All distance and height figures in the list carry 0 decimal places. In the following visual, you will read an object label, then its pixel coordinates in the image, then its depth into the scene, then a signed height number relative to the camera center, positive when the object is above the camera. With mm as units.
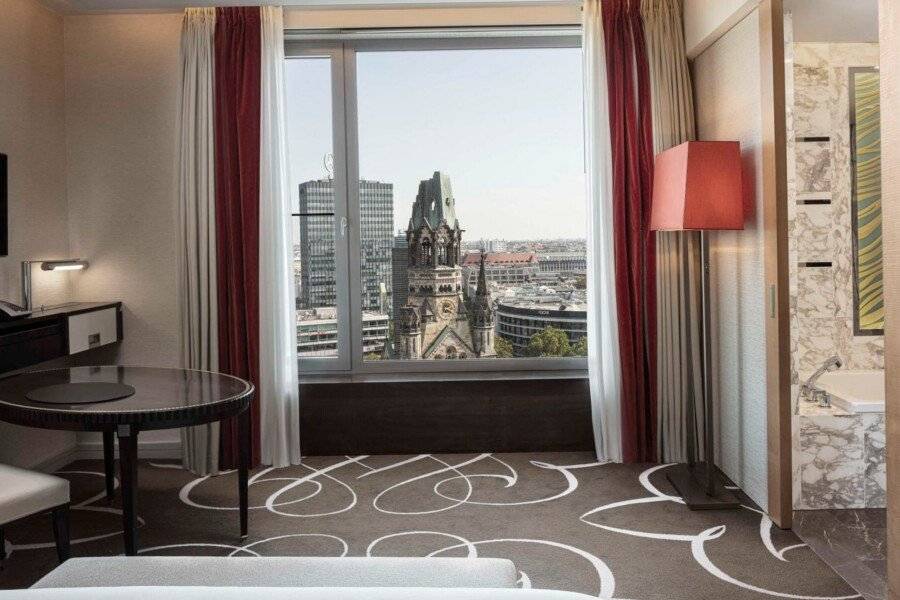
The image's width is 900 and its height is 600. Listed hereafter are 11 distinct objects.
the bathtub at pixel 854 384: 3704 -511
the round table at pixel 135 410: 2635 -380
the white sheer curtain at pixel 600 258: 4105 +144
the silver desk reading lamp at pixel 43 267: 3795 +162
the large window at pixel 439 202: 4352 +487
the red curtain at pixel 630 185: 4098 +521
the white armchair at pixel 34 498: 2465 -632
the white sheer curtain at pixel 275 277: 4102 +88
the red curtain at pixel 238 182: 4109 +586
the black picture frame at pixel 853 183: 3965 +484
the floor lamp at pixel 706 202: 3348 +345
